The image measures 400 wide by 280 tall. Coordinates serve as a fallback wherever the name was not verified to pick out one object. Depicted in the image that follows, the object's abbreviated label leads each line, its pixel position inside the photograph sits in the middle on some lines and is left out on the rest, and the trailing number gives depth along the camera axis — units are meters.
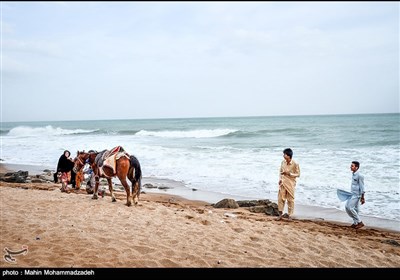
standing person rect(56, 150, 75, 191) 9.00
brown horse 7.51
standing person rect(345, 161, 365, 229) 6.95
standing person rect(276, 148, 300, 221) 7.27
